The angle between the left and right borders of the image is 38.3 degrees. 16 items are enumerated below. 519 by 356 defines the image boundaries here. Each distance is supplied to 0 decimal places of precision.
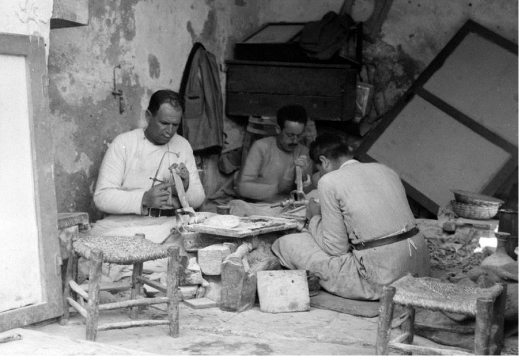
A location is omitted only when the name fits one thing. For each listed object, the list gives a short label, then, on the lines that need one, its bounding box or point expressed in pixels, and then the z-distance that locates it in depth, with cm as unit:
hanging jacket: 796
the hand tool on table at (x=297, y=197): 711
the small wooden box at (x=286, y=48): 895
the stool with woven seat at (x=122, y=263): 450
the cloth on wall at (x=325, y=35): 871
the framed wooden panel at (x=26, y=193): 452
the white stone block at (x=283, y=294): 553
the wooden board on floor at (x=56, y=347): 398
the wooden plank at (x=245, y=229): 579
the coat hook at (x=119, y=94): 679
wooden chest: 877
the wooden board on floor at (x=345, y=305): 549
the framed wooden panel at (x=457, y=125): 793
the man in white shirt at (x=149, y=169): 617
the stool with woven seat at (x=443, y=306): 388
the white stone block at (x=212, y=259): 579
